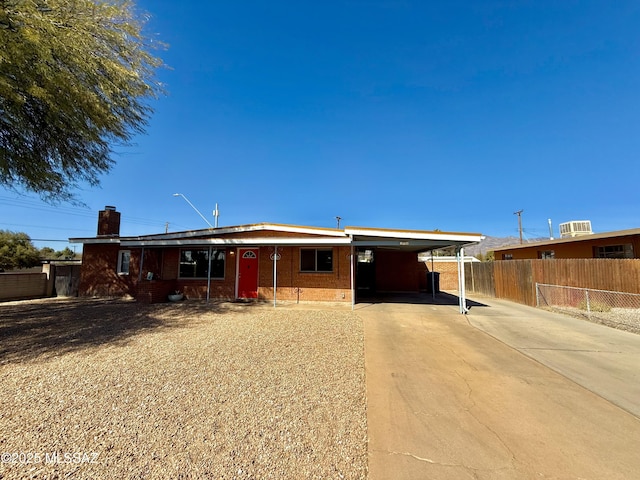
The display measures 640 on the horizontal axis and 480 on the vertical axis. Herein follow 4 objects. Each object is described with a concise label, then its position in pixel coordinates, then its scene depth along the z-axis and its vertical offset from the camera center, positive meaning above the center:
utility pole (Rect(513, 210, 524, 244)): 30.75 +5.36
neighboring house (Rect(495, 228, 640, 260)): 12.06 +1.10
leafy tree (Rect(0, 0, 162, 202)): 4.90 +3.72
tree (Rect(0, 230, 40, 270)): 21.77 +1.44
